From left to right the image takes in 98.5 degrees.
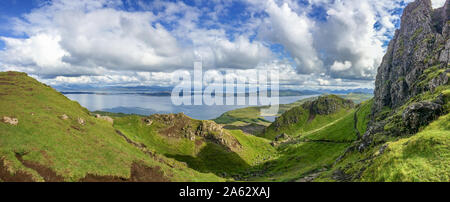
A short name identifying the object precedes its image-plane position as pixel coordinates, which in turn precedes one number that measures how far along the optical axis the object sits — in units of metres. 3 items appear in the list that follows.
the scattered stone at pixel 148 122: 126.02
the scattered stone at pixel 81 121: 64.88
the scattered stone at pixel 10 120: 46.43
